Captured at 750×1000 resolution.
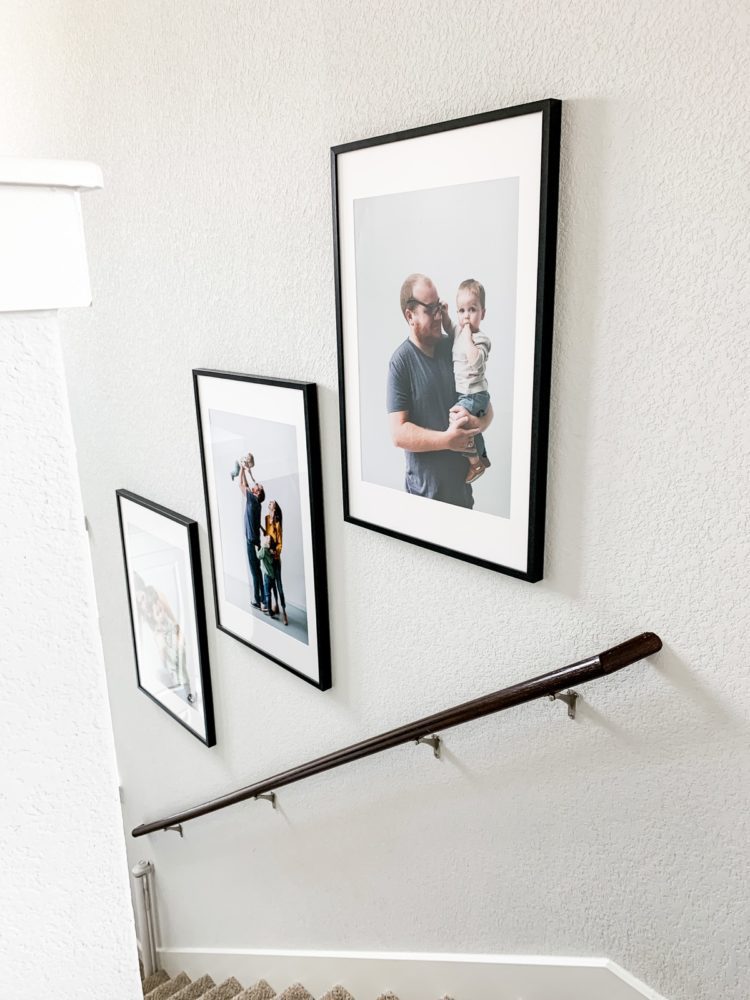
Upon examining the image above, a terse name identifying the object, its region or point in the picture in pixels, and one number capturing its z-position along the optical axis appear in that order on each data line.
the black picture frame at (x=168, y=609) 2.79
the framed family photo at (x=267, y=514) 2.13
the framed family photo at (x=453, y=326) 1.43
